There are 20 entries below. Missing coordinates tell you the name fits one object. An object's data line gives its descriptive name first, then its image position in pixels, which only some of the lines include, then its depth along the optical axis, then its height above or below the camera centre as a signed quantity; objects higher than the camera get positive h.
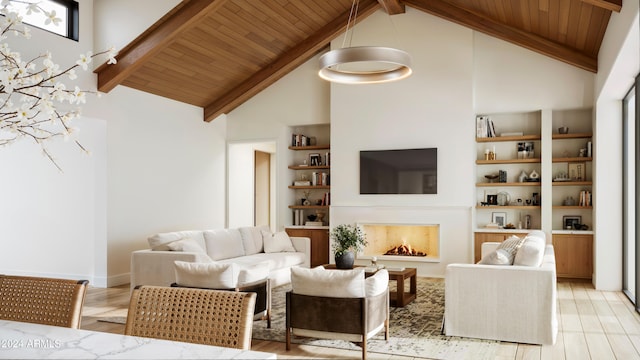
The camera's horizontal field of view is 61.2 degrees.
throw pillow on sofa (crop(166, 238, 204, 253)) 6.07 -0.73
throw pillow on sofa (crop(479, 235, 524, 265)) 4.68 -0.68
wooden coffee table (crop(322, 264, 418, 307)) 5.93 -1.23
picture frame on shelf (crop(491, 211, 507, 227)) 8.36 -0.58
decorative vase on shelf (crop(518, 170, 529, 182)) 8.17 +0.06
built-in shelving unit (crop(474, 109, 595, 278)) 7.78 -0.02
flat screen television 8.25 +0.15
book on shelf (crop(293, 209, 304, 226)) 9.63 -0.64
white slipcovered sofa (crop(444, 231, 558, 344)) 4.39 -1.01
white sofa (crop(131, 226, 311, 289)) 6.00 -0.90
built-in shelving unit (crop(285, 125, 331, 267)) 9.31 -0.09
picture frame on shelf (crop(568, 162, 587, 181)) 7.96 +0.14
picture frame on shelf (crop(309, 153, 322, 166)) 9.55 +0.39
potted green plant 5.88 -0.78
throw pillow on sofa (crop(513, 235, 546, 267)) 4.55 -0.63
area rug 4.25 -1.35
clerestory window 6.18 +1.97
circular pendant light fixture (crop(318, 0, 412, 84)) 5.30 +1.27
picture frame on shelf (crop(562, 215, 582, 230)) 7.98 -0.60
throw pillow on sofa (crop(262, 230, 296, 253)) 7.81 -0.90
